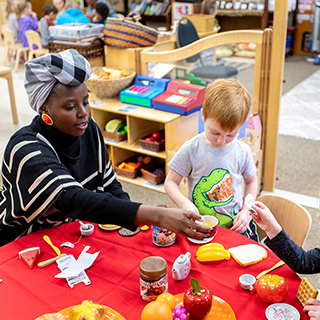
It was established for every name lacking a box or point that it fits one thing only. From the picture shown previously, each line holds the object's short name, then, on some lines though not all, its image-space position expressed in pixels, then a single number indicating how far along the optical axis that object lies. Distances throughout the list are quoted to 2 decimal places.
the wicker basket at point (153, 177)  3.44
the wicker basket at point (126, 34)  3.53
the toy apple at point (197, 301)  1.14
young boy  1.86
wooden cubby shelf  3.25
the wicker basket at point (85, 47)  3.61
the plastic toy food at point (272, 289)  1.23
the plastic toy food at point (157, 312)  1.13
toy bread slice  1.42
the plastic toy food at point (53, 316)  1.14
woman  1.38
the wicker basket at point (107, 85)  3.45
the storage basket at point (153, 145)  3.35
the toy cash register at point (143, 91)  3.41
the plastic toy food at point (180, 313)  1.16
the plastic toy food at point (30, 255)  1.43
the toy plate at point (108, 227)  1.63
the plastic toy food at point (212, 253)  1.44
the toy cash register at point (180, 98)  3.25
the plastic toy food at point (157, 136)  3.44
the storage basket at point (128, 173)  3.57
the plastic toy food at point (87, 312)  1.11
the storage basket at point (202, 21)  5.75
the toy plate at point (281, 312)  1.18
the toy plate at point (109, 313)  1.18
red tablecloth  1.25
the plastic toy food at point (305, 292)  1.21
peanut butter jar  1.23
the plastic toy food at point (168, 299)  1.19
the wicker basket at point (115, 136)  3.54
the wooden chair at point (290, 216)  1.71
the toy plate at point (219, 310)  1.19
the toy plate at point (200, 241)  1.55
